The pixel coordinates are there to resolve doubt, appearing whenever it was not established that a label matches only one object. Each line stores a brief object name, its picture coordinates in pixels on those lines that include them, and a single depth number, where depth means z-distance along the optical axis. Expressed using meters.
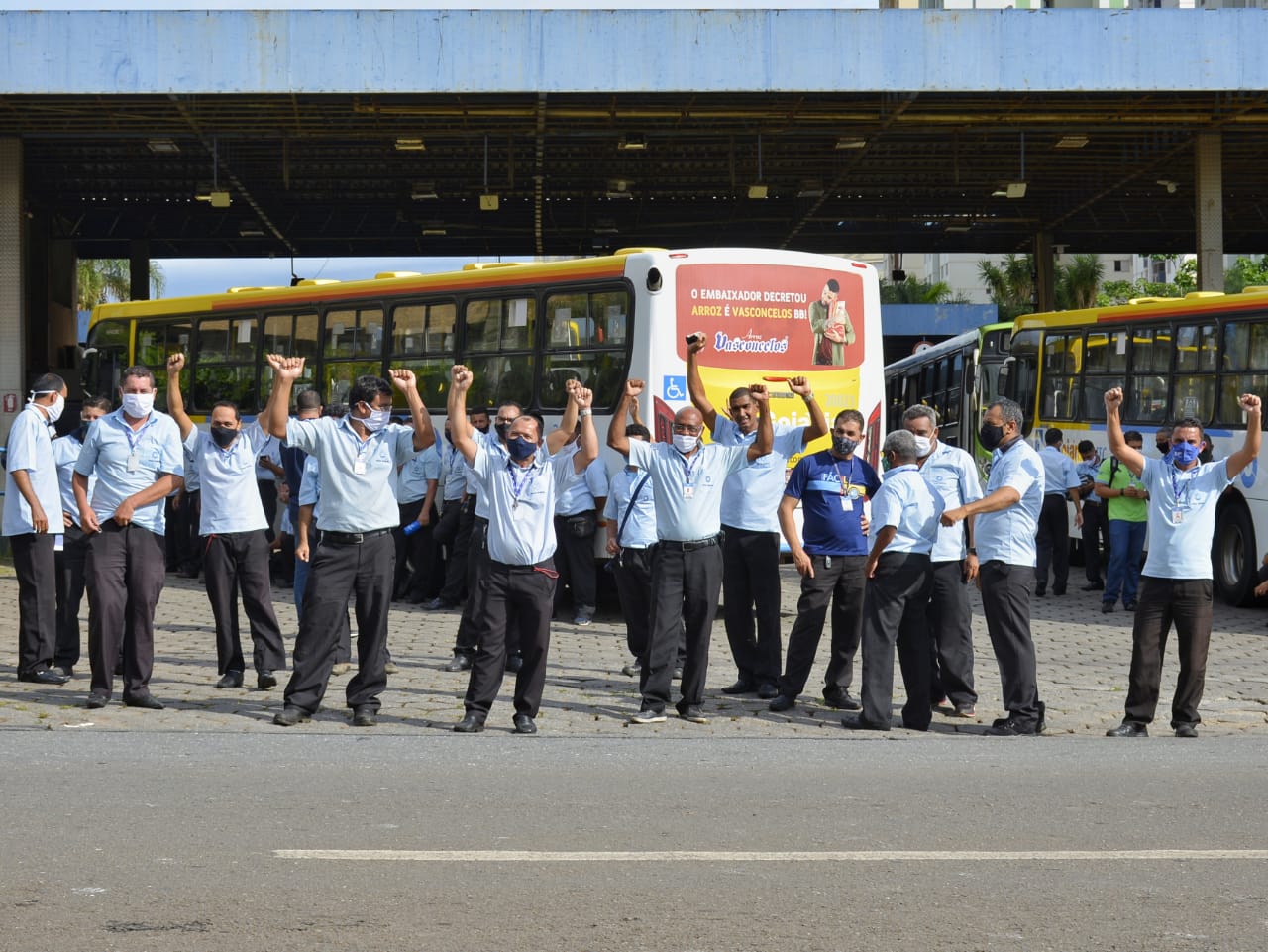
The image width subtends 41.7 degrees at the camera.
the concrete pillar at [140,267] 41.38
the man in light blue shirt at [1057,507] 17.95
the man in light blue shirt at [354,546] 9.41
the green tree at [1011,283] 65.44
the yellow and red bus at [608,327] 15.62
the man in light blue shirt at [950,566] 10.04
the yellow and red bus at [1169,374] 17.02
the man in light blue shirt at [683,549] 9.74
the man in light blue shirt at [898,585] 9.59
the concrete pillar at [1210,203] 26.27
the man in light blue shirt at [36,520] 10.78
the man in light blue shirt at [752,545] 10.78
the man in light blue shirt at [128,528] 9.98
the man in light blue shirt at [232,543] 10.84
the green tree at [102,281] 57.28
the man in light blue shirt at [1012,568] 9.55
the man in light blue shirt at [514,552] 9.14
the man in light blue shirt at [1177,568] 9.34
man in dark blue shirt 10.34
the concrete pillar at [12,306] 25.91
